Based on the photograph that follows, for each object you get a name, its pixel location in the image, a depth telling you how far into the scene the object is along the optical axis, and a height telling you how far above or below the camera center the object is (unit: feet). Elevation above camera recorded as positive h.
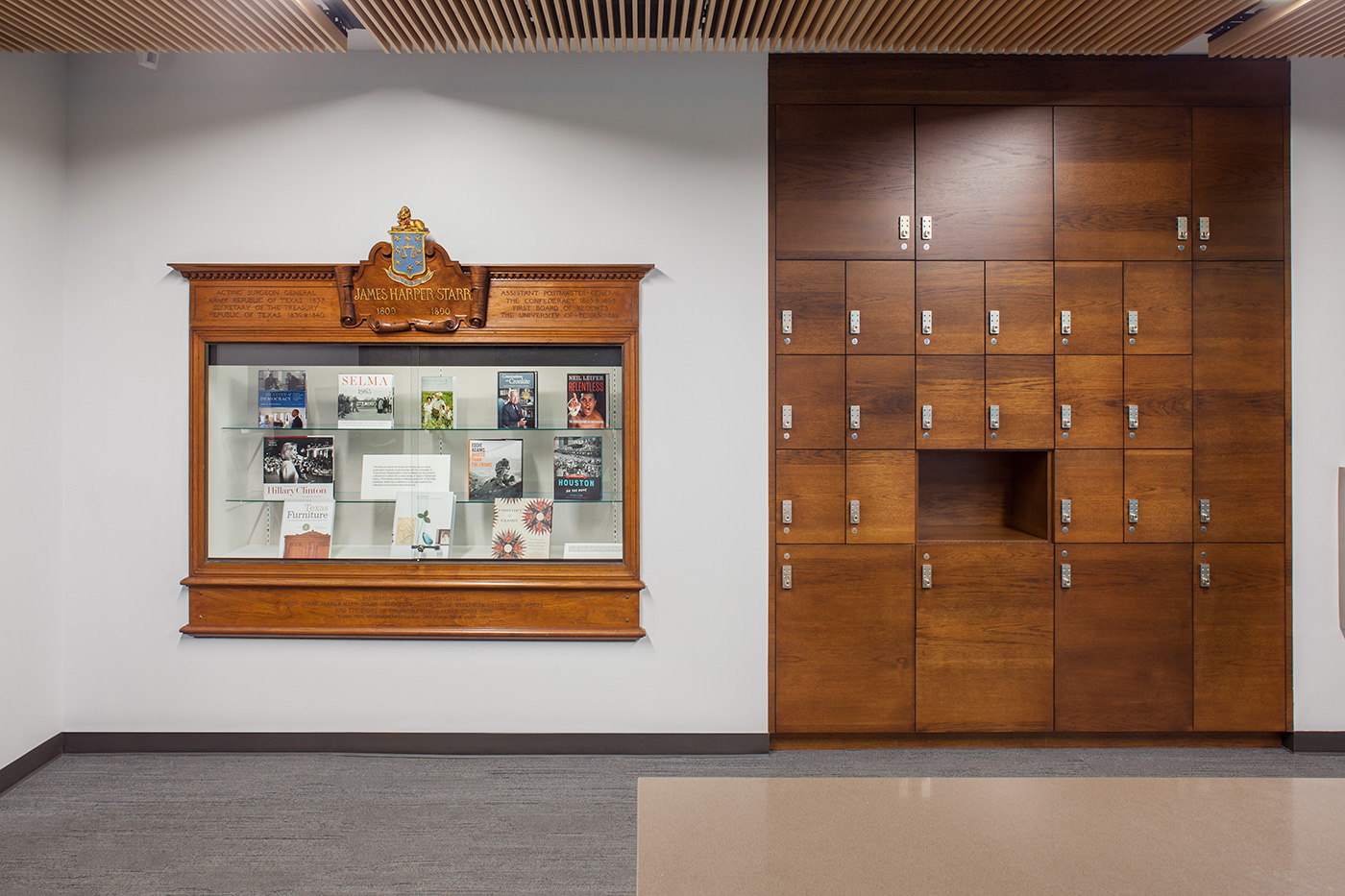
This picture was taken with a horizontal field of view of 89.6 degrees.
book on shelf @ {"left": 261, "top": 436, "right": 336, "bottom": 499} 11.89 -0.29
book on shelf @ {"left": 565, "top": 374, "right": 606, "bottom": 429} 11.88 +0.84
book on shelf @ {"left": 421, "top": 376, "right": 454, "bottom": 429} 11.83 +0.82
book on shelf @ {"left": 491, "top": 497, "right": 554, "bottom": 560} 11.82 -1.39
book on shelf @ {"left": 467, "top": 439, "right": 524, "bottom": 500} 11.97 -0.33
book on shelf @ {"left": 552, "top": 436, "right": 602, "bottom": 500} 12.00 -0.38
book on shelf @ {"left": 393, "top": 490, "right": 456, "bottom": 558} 11.76 -1.28
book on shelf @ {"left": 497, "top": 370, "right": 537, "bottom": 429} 11.94 +0.84
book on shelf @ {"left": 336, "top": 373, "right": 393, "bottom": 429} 11.78 +0.87
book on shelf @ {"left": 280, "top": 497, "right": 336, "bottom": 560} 11.75 -1.37
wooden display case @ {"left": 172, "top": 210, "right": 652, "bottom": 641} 11.28 +0.10
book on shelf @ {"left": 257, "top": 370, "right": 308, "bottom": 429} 11.79 +0.91
